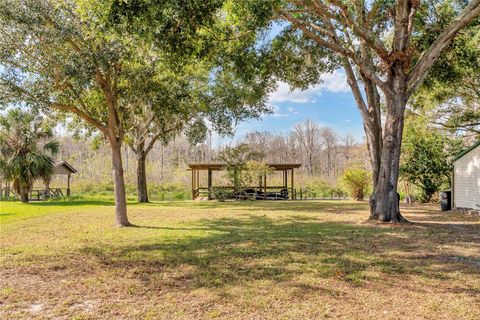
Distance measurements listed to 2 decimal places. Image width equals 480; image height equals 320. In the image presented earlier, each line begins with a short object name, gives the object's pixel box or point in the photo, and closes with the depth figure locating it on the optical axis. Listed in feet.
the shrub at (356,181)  68.18
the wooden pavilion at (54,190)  77.82
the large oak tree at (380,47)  30.25
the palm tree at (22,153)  63.77
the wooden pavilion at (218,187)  77.00
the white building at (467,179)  42.80
